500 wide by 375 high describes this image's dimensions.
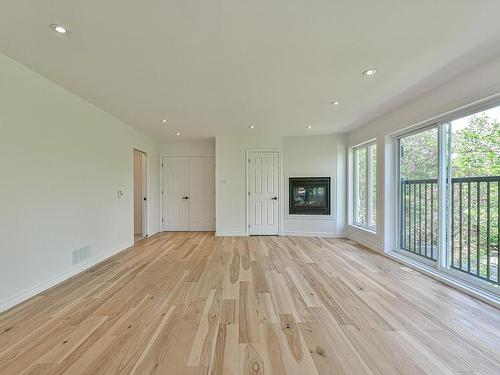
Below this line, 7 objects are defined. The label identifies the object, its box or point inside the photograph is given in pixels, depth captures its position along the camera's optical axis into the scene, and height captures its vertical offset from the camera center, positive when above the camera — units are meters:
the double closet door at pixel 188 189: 6.54 -0.05
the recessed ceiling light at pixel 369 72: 2.62 +1.20
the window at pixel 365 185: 4.78 +0.04
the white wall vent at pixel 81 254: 3.30 -0.90
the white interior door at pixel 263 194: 5.93 -0.16
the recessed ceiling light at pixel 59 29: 1.88 +1.18
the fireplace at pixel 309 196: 5.79 -0.21
